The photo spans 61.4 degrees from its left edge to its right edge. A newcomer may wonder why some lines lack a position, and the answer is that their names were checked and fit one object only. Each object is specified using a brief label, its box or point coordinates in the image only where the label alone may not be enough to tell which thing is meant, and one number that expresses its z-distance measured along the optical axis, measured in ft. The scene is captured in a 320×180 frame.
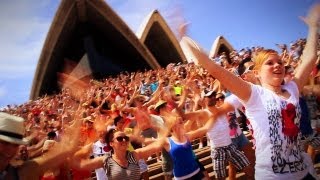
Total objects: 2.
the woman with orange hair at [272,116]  5.95
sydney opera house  65.68
